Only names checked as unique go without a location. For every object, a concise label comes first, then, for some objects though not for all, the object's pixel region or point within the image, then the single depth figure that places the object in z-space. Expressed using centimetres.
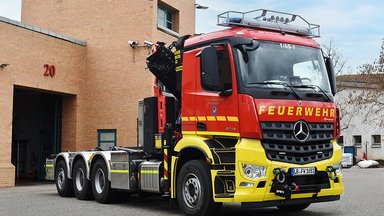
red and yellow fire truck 855
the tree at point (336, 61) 5016
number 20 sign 2141
